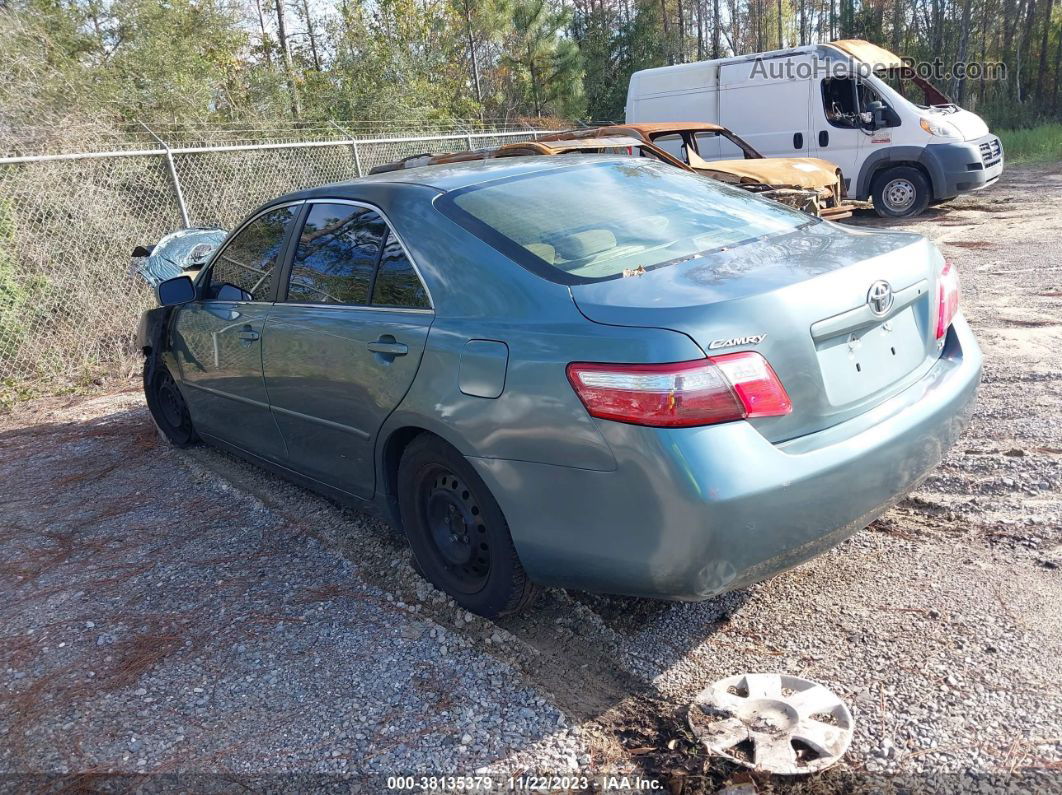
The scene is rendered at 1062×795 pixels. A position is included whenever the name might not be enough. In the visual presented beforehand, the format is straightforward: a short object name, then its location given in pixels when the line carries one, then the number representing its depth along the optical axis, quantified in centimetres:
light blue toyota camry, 238
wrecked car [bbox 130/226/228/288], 720
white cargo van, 1187
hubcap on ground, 229
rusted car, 923
